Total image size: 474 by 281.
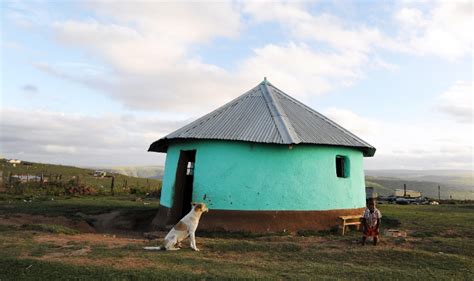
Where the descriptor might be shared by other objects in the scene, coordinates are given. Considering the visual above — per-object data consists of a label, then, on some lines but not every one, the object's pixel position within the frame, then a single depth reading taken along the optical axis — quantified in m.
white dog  9.23
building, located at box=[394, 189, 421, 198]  42.99
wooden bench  13.26
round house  12.95
